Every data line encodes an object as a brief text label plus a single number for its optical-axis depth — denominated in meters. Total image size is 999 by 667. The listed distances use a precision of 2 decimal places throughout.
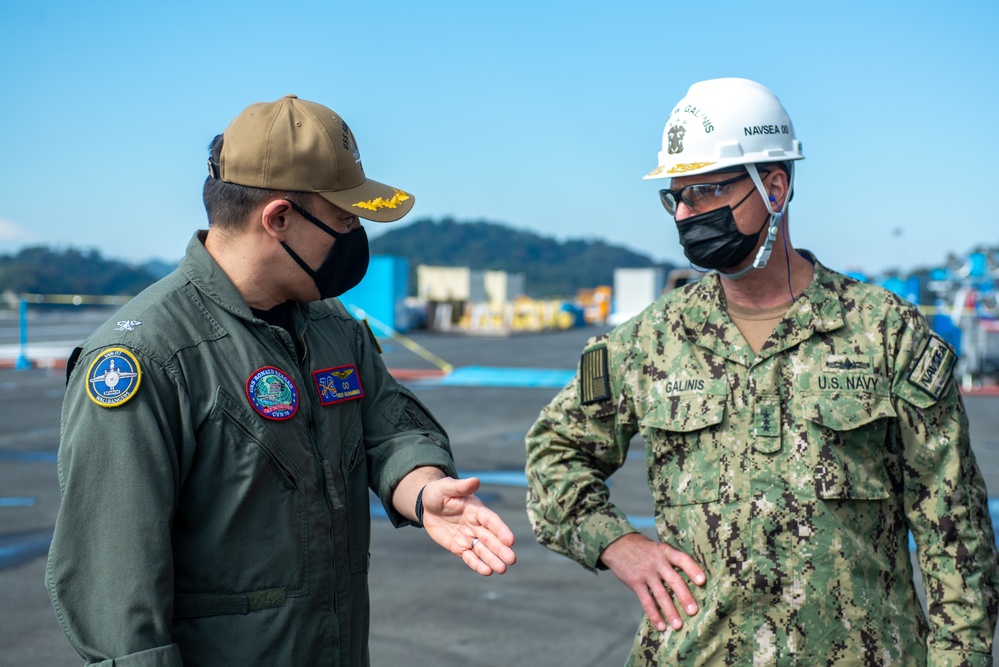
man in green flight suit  1.81
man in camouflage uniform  2.32
